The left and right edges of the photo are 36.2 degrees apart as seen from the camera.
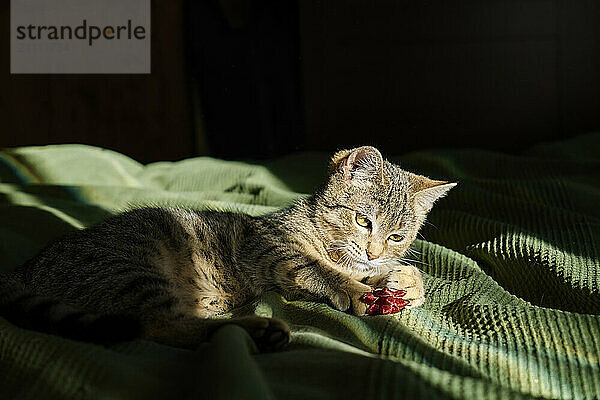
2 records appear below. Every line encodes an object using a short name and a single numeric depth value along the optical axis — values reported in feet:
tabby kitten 1.60
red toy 1.73
